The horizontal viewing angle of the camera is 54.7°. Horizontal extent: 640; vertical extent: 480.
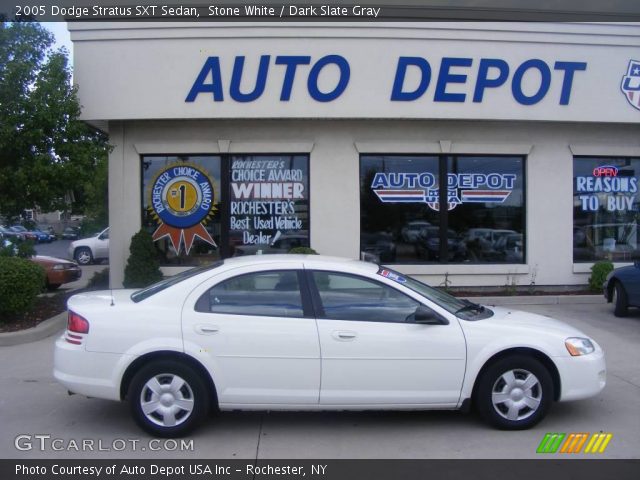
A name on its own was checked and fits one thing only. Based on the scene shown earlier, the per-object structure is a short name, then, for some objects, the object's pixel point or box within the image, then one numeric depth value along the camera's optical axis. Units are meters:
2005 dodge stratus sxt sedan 5.16
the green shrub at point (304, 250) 11.70
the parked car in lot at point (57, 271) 13.64
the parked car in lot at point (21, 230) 40.02
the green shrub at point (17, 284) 8.99
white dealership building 11.87
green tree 10.33
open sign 13.30
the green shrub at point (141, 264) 11.71
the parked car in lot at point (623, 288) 10.48
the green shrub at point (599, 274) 12.48
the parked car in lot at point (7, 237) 11.31
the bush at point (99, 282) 13.42
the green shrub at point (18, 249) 10.65
